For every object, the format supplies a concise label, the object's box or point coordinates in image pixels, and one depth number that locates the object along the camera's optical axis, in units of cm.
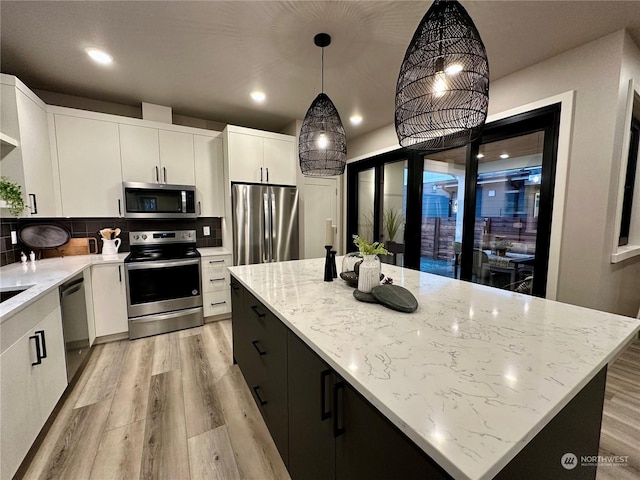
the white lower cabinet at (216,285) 322
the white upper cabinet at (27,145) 213
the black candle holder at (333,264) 178
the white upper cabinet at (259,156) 333
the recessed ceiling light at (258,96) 292
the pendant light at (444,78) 102
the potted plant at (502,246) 273
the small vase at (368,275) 142
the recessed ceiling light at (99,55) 215
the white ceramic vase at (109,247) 295
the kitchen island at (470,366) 56
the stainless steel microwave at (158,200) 296
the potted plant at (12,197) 194
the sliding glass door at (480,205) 242
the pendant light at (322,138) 186
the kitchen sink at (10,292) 163
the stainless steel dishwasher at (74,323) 194
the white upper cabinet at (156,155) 300
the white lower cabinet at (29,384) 123
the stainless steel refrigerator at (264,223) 332
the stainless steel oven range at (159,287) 280
